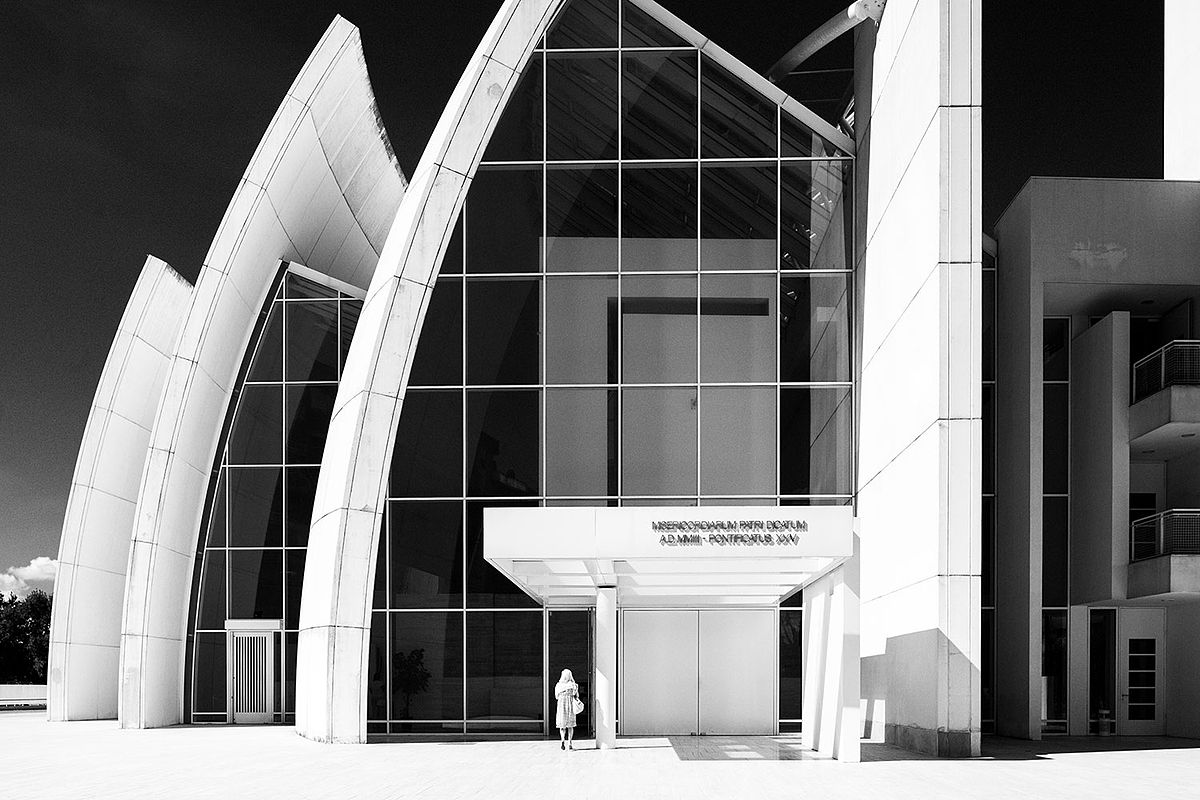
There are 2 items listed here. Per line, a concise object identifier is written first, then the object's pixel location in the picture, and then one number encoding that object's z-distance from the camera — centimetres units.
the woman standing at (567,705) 2123
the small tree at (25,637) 6894
